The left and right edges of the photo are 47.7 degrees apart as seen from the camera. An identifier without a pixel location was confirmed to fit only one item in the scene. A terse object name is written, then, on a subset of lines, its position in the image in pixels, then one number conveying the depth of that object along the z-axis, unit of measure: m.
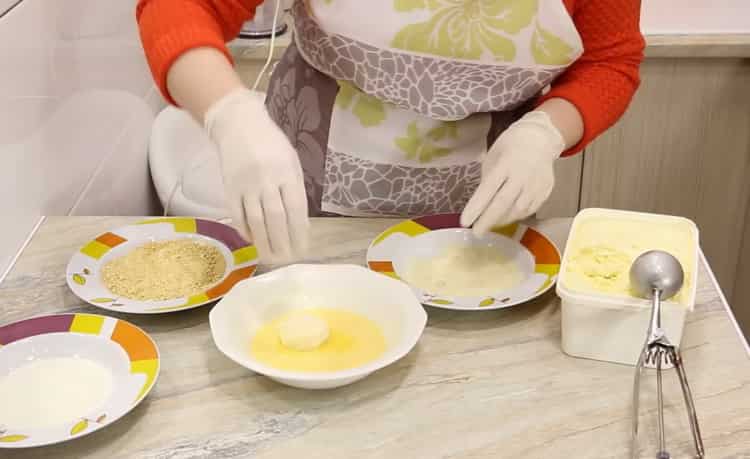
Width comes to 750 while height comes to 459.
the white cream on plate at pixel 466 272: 0.94
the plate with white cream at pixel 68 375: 0.73
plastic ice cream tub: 0.79
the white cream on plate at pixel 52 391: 0.74
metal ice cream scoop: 0.72
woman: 0.86
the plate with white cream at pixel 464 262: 0.91
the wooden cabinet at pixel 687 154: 1.82
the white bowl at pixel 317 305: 0.76
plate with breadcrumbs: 0.90
